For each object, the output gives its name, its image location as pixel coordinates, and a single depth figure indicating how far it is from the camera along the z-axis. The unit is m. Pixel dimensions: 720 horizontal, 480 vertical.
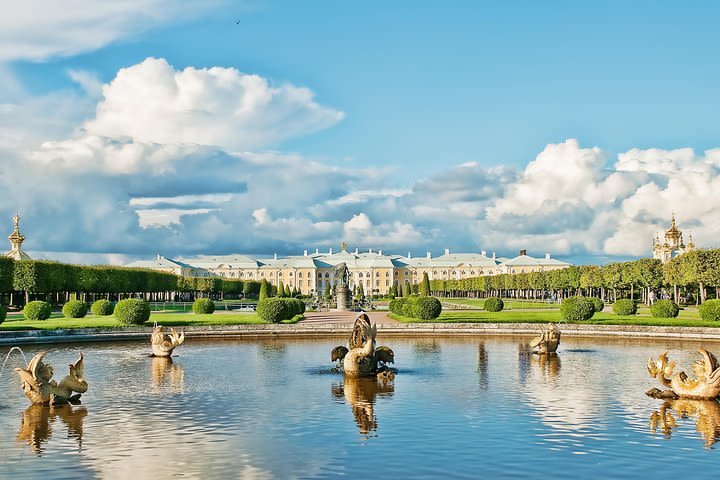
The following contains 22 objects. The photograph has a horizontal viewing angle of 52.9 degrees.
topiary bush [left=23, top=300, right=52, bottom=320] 36.03
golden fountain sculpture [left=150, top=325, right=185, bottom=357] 22.58
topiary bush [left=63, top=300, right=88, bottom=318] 38.59
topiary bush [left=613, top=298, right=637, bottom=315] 38.59
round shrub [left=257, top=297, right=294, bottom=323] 34.69
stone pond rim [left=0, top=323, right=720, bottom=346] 28.84
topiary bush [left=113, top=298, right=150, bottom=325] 33.22
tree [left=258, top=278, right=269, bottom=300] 59.59
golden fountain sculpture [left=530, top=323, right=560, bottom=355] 22.59
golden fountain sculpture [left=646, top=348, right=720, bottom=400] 14.82
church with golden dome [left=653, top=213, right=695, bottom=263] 87.06
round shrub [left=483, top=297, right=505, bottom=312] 44.31
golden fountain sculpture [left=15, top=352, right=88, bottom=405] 14.41
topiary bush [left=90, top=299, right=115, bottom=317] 40.86
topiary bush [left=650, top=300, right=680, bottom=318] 35.81
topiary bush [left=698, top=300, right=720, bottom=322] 32.31
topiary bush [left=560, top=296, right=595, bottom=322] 33.50
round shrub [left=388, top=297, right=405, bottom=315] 41.51
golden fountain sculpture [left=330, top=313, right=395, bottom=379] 18.22
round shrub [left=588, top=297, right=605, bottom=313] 40.47
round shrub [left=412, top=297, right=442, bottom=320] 35.91
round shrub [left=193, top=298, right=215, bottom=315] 44.62
